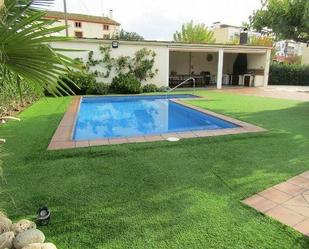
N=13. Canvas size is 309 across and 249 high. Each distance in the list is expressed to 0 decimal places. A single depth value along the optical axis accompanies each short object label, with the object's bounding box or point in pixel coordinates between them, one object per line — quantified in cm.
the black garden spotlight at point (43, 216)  301
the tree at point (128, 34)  4762
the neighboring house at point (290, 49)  6550
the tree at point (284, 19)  889
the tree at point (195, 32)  4288
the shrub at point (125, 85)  1606
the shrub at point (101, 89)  1570
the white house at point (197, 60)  1659
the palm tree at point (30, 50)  203
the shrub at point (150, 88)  1702
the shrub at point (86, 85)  1531
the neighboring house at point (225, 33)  4822
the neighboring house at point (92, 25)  4881
